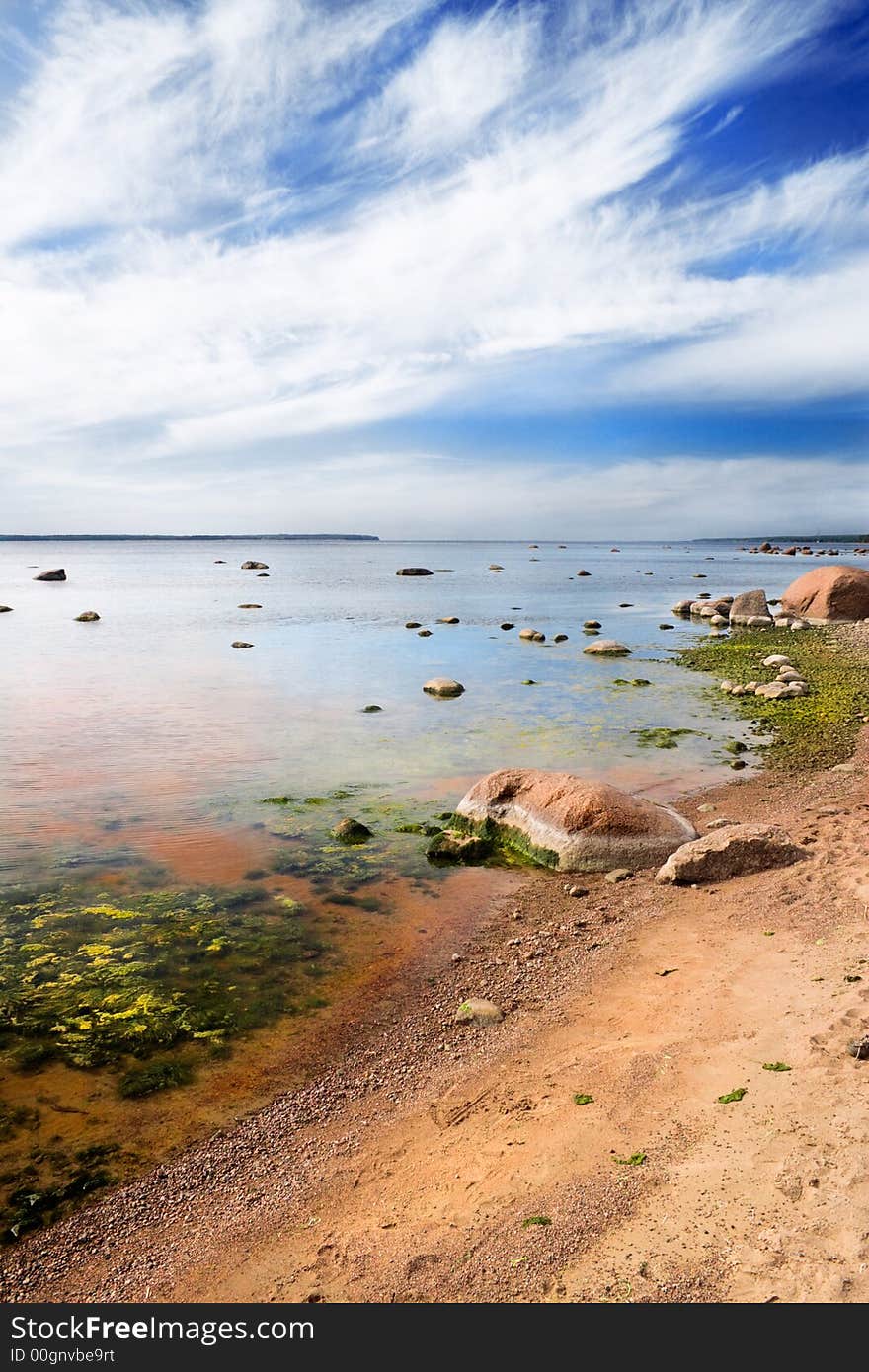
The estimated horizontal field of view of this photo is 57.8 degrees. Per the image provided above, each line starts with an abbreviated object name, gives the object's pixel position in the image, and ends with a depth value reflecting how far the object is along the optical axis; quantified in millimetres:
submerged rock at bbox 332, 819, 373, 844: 13477
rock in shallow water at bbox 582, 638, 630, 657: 35312
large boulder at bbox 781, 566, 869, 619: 43719
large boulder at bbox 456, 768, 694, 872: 12070
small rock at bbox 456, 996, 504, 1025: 8312
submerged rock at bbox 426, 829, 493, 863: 12727
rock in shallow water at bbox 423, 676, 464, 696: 26422
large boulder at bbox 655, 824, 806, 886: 11086
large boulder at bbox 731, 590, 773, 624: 45688
